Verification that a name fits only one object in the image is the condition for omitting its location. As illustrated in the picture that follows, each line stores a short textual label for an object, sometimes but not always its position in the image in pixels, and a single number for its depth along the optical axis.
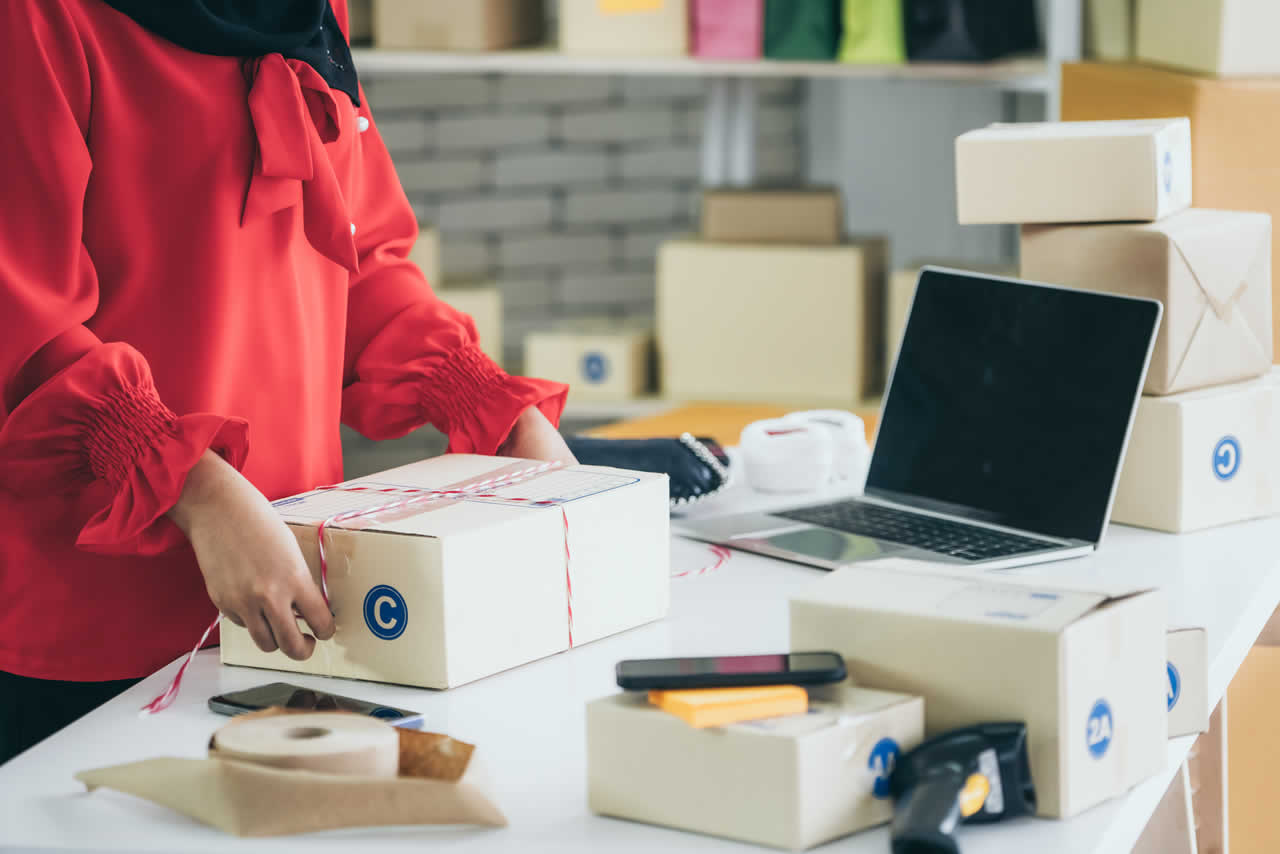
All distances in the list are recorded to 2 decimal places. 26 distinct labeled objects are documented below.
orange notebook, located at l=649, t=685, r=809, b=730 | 2.20
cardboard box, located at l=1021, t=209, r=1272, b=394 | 2.92
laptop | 2.85
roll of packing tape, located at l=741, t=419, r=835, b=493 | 3.12
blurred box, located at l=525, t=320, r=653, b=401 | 5.95
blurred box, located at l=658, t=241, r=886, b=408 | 5.60
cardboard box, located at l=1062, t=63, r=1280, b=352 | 3.72
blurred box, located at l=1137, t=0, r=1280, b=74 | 3.79
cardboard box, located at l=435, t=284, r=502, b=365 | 6.02
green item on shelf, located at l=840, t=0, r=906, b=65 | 5.34
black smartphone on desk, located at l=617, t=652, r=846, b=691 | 2.23
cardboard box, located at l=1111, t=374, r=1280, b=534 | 2.91
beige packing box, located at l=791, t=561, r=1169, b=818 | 2.22
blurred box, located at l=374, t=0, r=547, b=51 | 5.76
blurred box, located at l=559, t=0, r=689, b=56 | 5.56
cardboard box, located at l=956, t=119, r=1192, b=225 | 2.95
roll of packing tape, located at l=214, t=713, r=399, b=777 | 2.23
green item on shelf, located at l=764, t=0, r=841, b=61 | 5.44
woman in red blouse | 2.48
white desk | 2.22
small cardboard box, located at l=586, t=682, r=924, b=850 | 2.18
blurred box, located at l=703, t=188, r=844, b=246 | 5.73
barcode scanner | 2.14
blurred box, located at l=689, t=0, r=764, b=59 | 5.48
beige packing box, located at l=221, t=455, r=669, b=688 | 2.46
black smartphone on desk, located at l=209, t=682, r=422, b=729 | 2.39
